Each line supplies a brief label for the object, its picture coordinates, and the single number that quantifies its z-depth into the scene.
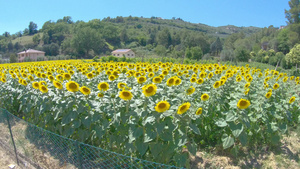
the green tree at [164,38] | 99.81
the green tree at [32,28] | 128.75
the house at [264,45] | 77.09
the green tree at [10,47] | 91.46
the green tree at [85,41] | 75.56
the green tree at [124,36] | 112.69
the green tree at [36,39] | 99.44
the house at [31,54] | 67.44
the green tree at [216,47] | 80.57
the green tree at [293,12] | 64.46
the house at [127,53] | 67.75
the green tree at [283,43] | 58.81
